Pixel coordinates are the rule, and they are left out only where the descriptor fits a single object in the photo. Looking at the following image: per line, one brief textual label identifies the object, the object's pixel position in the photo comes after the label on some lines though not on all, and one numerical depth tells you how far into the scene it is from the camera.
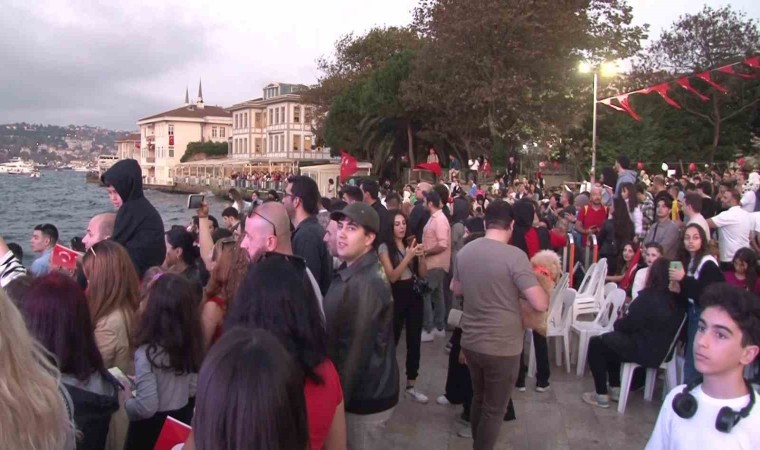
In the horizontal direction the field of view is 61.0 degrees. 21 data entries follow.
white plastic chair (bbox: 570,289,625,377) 6.41
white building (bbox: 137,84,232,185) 98.44
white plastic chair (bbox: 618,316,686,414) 5.43
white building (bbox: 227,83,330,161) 75.94
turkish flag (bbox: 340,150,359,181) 17.78
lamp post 25.27
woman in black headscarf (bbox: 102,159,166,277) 4.70
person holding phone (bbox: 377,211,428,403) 5.86
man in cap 3.05
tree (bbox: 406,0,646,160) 24.61
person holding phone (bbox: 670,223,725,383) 5.04
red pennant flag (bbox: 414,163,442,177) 22.51
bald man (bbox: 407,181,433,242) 7.80
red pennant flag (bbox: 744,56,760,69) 14.93
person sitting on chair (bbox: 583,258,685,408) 5.27
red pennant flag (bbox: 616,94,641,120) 18.05
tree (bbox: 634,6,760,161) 33.16
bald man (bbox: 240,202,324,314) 3.25
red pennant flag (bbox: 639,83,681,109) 17.67
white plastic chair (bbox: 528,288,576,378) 6.46
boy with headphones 2.45
